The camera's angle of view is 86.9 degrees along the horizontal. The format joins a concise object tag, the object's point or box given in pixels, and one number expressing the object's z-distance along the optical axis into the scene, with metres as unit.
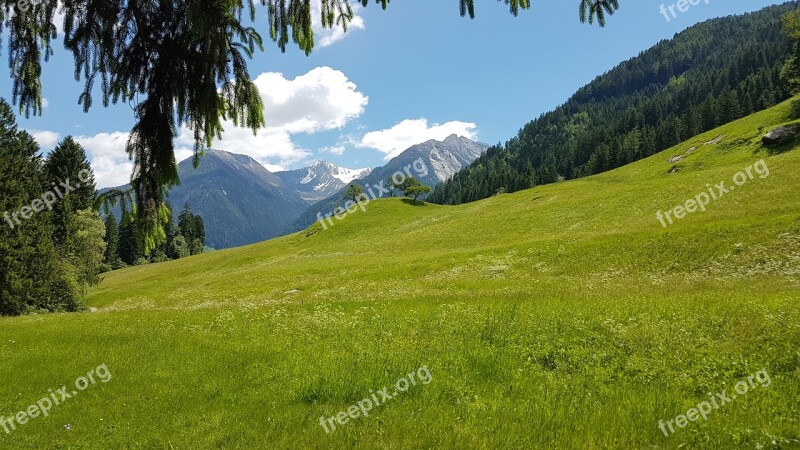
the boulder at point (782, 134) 58.19
